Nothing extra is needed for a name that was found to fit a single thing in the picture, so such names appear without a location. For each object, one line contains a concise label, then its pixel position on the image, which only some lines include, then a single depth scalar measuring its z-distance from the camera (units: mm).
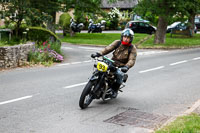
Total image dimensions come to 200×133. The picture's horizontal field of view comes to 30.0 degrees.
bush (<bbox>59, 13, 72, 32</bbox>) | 39769
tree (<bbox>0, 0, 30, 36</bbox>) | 17703
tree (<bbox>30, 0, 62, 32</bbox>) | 18344
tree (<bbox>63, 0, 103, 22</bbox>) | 28359
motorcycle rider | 8305
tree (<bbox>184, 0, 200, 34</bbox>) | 24428
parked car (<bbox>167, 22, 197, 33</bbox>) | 43981
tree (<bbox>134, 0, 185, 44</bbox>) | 24811
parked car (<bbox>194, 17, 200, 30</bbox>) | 55694
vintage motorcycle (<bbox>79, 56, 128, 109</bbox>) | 7715
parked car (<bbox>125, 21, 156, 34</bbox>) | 41469
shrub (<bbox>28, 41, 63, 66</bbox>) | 15695
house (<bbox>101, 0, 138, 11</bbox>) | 63359
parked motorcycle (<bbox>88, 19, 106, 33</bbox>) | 41000
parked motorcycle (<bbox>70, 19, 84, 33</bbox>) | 35894
